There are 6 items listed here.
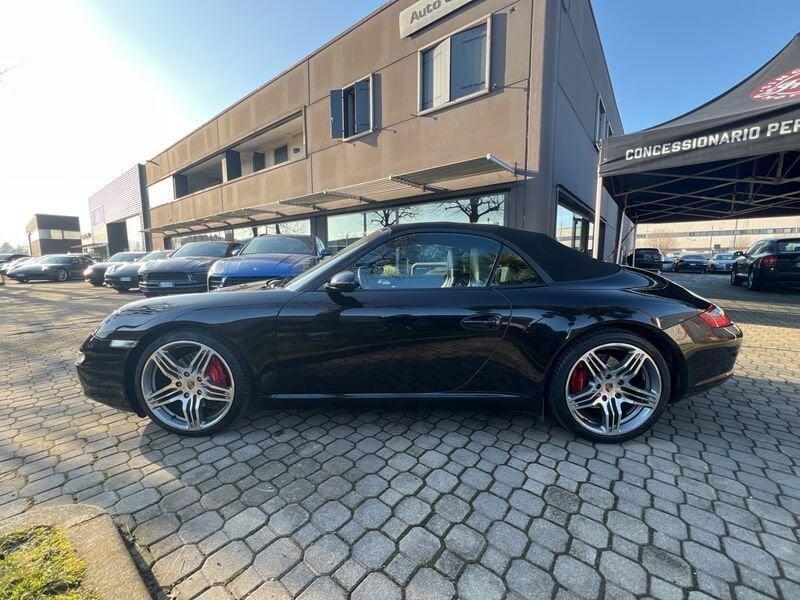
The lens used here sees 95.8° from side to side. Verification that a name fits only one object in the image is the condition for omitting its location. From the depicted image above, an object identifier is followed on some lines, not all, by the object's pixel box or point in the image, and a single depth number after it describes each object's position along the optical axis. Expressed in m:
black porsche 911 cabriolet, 2.27
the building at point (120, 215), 24.41
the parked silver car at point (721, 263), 20.45
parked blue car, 5.77
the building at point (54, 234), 46.34
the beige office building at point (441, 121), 7.46
